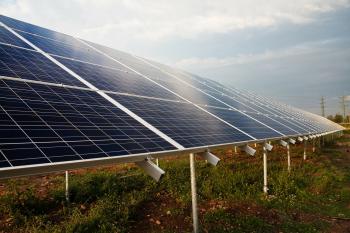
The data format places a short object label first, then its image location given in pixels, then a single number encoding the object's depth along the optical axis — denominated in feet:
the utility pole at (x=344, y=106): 412.03
